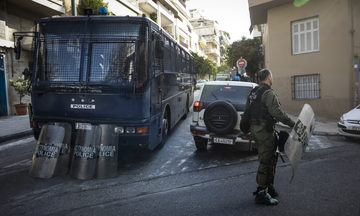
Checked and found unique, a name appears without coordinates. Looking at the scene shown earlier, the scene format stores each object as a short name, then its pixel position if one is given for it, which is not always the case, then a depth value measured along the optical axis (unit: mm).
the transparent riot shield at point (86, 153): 5371
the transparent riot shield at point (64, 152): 5562
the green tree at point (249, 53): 28953
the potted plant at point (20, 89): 14945
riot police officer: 4102
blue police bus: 5812
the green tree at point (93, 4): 19605
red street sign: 18177
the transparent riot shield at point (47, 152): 5402
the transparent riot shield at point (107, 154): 5445
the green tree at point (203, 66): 54338
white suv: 6625
